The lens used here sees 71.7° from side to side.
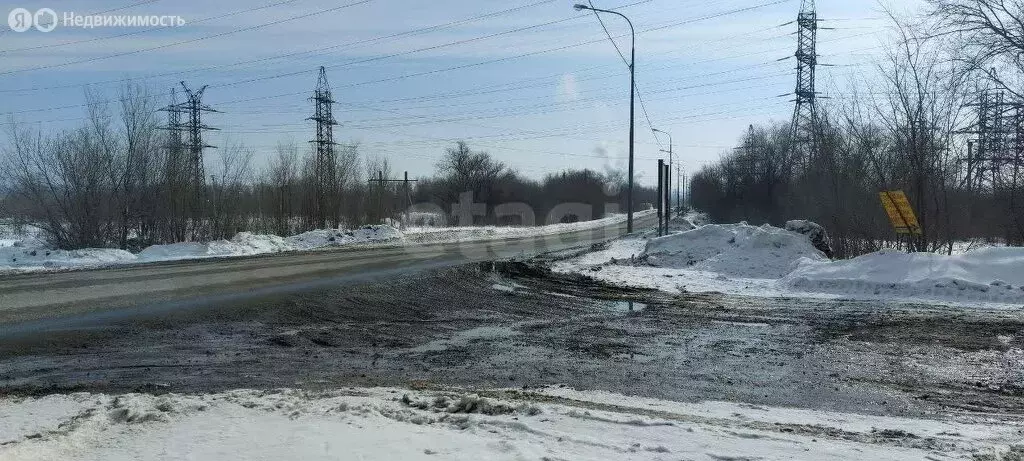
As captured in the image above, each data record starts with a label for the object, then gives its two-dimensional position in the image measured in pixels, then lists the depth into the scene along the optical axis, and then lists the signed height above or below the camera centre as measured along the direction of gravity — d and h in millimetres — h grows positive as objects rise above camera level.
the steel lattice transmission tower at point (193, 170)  32125 +2008
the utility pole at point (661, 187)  29109 +891
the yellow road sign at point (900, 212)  19766 -185
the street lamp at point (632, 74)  32719 +6205
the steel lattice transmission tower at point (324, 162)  41719 +3020
